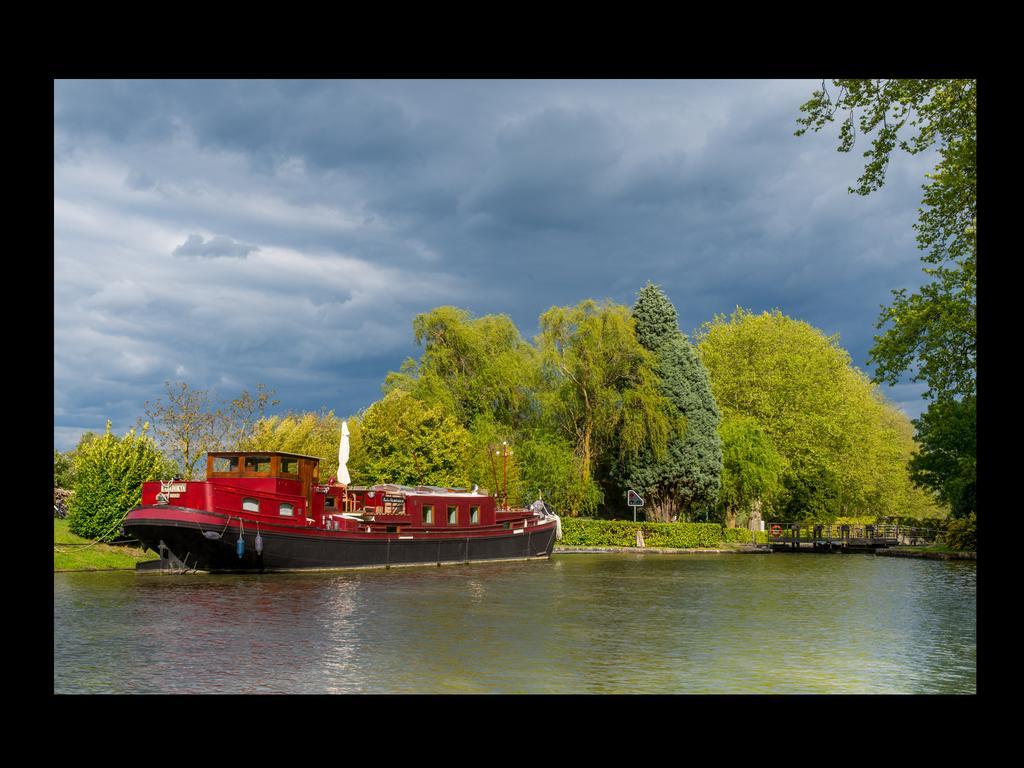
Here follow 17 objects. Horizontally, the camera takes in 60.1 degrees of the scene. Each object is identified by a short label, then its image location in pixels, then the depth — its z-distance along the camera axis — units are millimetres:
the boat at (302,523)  25688
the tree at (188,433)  39031
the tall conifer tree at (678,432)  47906
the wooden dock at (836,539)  49188
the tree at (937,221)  17172
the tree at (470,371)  47625
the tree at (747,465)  50750
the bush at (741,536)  48688
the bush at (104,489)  26281
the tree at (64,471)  38656
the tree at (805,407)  56000
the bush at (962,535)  39375
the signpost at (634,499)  46438
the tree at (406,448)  40875
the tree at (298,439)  39188
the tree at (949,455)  36906
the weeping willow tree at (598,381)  46406
